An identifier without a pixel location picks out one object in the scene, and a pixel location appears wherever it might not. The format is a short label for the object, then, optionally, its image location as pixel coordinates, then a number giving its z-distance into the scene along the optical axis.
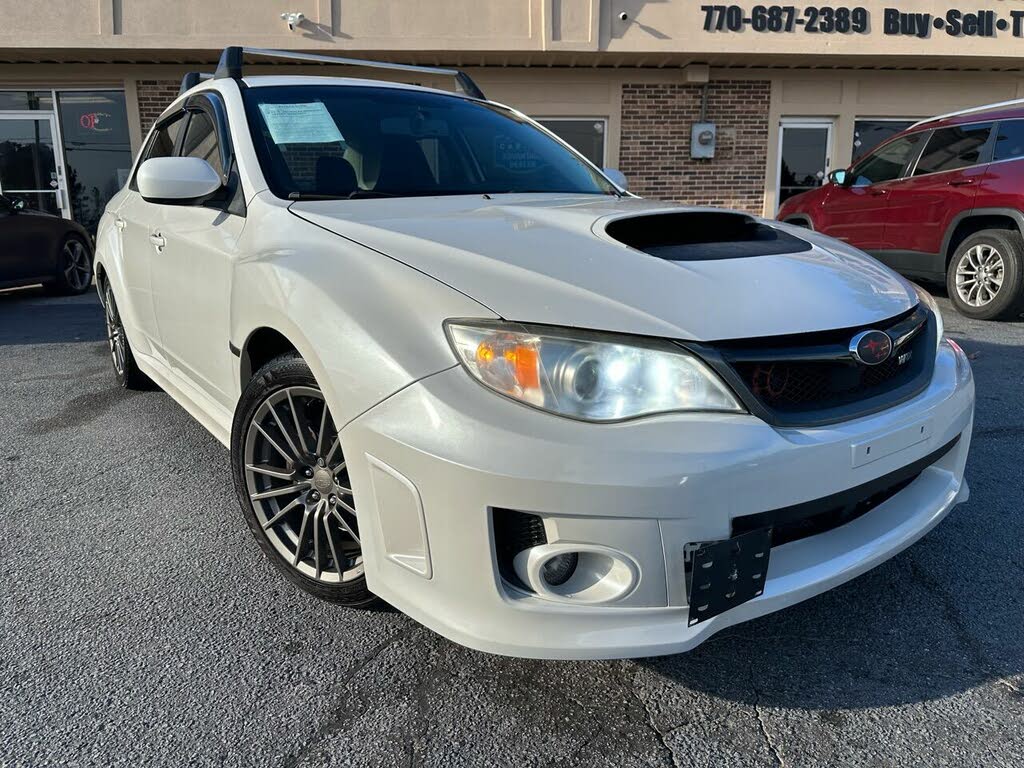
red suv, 6.16
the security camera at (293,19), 10.02
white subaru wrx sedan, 1.52
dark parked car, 7.91
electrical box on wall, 11.34
